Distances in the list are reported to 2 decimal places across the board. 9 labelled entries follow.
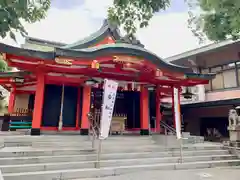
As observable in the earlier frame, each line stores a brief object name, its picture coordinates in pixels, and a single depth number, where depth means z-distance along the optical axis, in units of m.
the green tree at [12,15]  2.58
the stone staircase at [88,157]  5.01
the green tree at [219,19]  3.94
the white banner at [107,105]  5.46
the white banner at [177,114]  6.80
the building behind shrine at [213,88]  13.08
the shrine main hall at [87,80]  7.72
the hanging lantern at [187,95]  11.85
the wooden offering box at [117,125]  9.61
